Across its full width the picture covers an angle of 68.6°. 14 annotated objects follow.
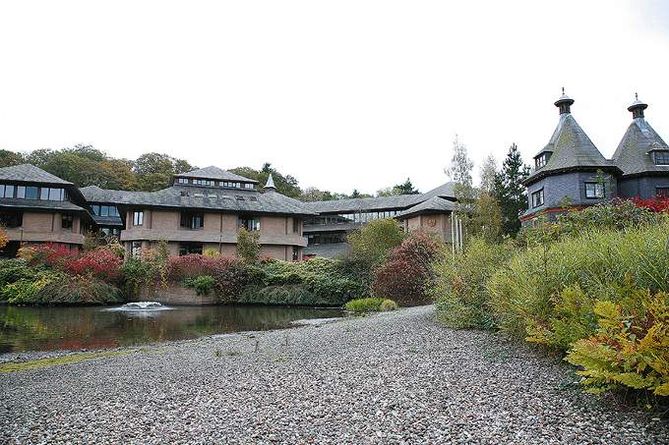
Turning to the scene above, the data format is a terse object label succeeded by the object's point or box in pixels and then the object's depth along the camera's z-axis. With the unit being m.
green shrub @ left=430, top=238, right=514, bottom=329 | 10.69
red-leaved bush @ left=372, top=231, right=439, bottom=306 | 23.52
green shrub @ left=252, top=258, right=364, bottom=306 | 29.75
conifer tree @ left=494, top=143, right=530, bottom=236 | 40.62
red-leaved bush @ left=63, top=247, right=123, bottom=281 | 30.22
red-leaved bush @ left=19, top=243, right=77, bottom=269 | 30.72
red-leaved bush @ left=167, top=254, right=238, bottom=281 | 31.92
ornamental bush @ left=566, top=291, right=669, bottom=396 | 4.09
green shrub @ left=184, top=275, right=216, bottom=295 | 31.25
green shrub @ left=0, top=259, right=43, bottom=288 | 29.55
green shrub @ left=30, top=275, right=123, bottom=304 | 28.17
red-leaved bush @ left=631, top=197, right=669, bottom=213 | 19.43
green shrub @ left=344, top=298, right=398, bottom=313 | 21.53
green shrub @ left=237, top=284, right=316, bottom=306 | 30.28
